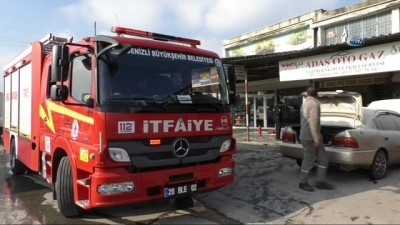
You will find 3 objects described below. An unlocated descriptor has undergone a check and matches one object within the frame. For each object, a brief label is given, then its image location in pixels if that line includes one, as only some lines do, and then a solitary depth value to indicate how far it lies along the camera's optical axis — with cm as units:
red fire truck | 523
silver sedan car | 803
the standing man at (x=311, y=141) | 745
